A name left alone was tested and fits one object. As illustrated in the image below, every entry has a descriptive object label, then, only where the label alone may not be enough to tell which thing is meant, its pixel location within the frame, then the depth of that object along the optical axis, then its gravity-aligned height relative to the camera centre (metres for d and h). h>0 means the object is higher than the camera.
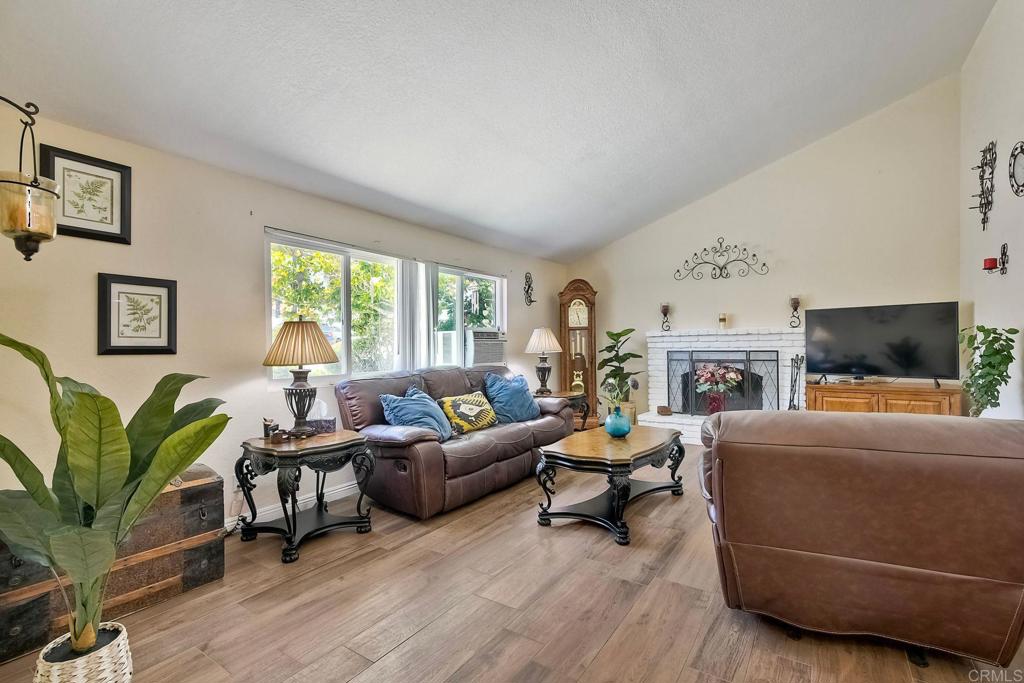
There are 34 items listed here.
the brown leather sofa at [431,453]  2.97 -0.78
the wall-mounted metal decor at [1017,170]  2.77 +1.04
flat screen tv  4.30 -0.02
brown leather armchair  1.43 -0.62
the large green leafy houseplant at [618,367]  5.73 -0.33
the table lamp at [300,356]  2.74 -0.07
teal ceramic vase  3.24 -0.59
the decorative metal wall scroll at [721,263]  5.39 +0.94
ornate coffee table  2.74 -0.76
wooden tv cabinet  4.11 -0.55
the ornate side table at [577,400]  4.88 -0.62
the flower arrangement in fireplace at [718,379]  5.40 -0.45
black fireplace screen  5.25 -0.48
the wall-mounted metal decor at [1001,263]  3.11 +0.52
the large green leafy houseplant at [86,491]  1.19 -0.41
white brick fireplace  5.12 -0.09
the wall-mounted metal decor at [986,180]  3.40 +1.20
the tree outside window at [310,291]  3.25 +0.40
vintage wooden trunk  1.75 -0.96
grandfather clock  6.13 +0.08
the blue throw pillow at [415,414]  3.36 -0.51
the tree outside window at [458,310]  4.71 +0.37
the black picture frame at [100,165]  2.23 +0.86
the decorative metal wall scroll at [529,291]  5.87 +0.67
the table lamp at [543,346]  5.27 -0.04
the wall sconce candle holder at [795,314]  5.08 +0.29
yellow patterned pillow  3.75 -0.58
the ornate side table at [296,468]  2.51 -0.72
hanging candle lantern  1.50 +0.46
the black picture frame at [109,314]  2.40 +0.17
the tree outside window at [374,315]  3.81 +0.25
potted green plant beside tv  2.89 -0.19
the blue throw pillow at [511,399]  4.25 -0.53
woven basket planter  1.19 -0.85
